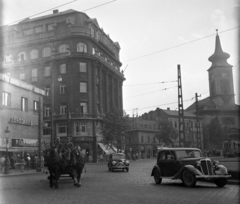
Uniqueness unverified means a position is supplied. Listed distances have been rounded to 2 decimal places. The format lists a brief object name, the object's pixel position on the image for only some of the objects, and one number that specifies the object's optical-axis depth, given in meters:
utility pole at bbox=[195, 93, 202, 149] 32.66
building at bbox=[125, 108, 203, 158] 88.15
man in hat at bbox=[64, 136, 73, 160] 15.39
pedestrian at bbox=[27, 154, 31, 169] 34.41
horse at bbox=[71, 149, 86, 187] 15.08
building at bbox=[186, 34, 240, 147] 97.62
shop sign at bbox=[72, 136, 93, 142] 57.93
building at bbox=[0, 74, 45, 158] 33.38
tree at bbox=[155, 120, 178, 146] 76.31
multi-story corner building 59.12
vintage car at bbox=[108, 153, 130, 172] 28.91
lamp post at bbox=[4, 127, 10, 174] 27.55
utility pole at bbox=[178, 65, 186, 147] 28.84
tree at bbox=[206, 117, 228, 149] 86.70
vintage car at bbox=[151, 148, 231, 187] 13.88
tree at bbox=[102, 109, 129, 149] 58.28
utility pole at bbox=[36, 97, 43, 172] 30.53
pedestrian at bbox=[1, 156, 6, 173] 31.56
